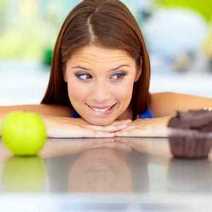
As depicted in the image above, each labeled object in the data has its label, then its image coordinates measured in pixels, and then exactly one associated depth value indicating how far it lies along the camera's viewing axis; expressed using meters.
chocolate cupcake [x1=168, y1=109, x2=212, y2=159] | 0.91
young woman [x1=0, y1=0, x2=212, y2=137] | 1.25
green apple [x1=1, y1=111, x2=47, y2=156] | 0.99
